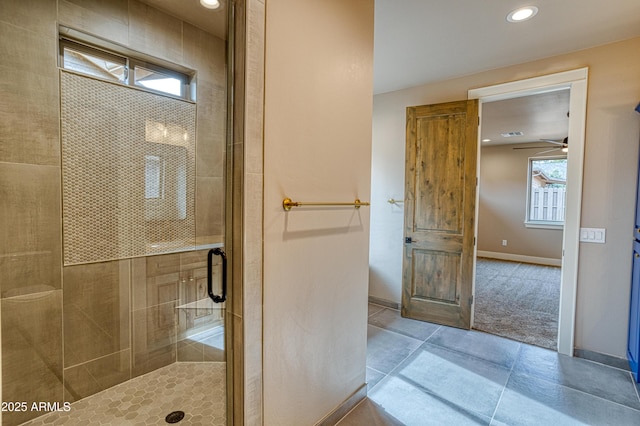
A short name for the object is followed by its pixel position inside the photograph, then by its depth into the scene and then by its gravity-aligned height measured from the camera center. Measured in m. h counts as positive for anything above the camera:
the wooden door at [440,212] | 3.14 -0.10
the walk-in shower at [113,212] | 1.65 -0.10
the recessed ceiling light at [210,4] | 1.50 +0.99
